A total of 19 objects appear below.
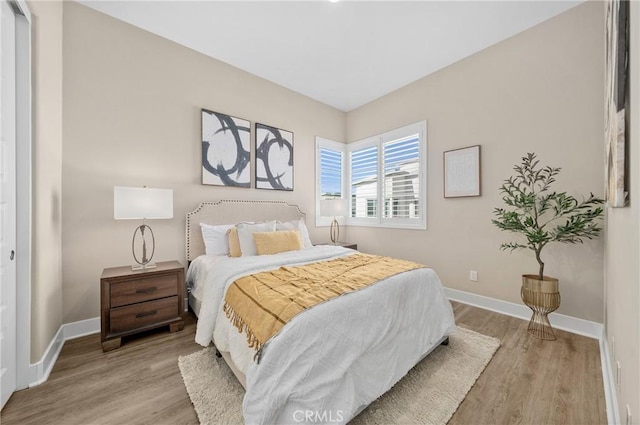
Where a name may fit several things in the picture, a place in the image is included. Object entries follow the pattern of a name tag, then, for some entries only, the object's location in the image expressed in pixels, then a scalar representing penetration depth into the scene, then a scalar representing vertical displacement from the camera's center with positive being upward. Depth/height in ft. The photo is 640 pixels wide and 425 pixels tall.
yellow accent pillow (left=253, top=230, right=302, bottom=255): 9.24 -1.20
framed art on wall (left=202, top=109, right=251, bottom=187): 10.31 +2.59
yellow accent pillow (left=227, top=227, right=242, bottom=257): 9.41 -1.28
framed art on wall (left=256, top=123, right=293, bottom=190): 11.85 +2.58
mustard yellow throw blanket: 4.56 -1.72
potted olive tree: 7.52 -0.30
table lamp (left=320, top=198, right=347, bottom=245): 13.50 +0.13
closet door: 4.97 +0.16
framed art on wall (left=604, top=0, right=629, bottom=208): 3.55 +1.59
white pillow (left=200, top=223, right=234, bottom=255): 9.68 -1.16
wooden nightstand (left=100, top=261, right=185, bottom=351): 6.93 -2.68
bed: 3.91 -2.60
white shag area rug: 4.74 -3.88
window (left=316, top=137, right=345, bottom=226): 14.47 +2.36
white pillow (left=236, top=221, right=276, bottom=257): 9.28 -0.97
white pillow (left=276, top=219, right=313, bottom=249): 10.93 -0.77
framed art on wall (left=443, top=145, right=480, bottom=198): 10.24 +1.64
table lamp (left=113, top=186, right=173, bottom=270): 7.23 +0.17
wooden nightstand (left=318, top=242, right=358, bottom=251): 13.47 -1.89
